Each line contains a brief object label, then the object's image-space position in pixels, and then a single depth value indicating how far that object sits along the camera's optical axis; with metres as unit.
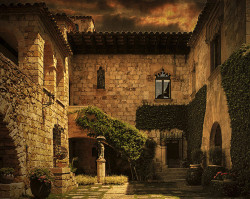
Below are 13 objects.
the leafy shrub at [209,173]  8.61
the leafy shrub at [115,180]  10.89
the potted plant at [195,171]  10.18
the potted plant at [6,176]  5.79
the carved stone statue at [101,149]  11.83
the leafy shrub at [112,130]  12.39
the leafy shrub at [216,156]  8.85
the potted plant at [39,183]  6.75
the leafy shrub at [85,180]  10.77
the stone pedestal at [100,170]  11.18
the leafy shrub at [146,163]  12.55
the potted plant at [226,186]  7.00
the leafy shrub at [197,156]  10.96
